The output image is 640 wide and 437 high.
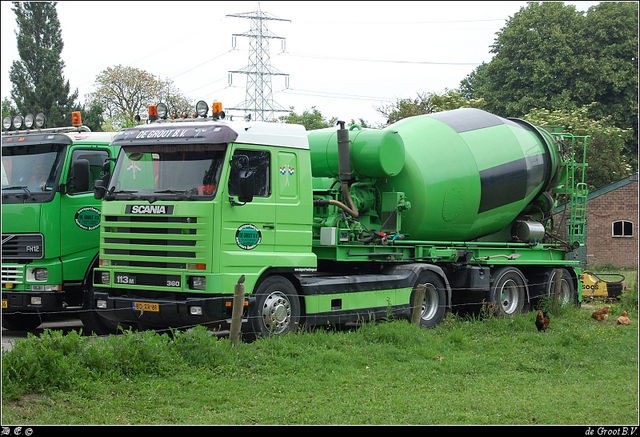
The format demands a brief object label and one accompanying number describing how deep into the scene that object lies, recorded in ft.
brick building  109.40
